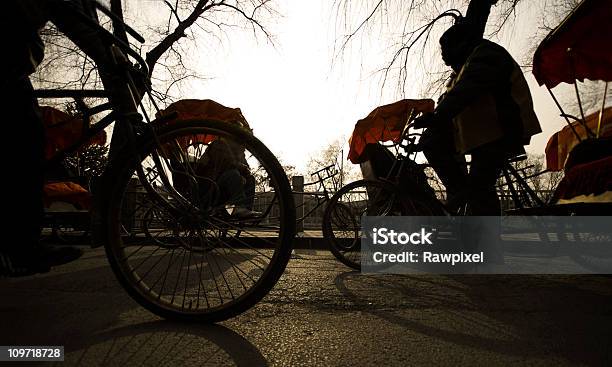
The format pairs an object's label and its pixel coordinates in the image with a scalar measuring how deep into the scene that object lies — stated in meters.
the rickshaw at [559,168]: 2.82
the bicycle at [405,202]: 3.69
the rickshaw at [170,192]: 1.71
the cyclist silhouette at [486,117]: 3.23
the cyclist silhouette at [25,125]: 1.63
